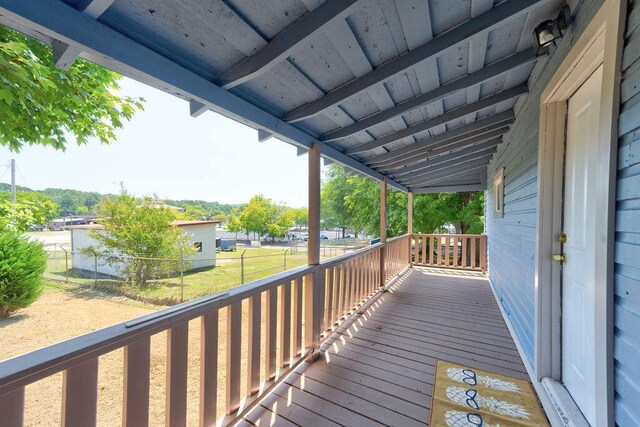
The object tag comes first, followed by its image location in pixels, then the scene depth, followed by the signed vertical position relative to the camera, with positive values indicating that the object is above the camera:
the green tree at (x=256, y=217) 20.19 -0.51
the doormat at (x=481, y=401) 1.62 -1.28
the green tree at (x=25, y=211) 4.11 -0.05
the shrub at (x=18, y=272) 4.53 -1.18
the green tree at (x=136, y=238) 8.19 -0.92
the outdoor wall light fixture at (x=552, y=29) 1.34 +0.97
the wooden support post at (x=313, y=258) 2.35 -0.43
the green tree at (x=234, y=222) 19.69 -0.89
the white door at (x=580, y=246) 1.36 -0.18
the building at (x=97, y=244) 8.21 -1.19
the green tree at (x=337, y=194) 15.15 +1.04
